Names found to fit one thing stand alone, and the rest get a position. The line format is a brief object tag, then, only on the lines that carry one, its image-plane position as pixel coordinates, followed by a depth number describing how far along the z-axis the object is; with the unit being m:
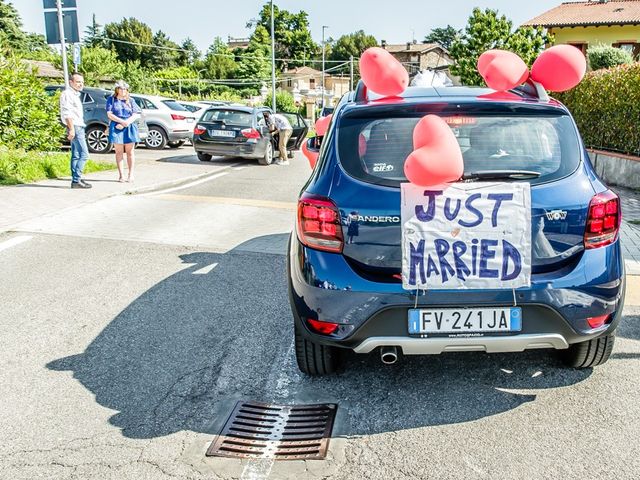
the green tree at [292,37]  115.00
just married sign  3.45
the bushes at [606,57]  27.08
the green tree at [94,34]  96.95
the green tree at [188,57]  103.88
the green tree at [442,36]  164.38
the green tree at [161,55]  99.12
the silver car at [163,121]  20.09
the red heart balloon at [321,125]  7.49
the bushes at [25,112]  12.92
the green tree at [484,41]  50.28
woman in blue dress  11.65
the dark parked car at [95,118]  17.80
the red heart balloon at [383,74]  4.01
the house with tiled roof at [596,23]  40.41
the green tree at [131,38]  97.94
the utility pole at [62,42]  12.39
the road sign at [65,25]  12.56
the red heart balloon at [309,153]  6.45
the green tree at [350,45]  134.25
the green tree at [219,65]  93.88
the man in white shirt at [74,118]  10.68
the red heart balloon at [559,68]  4.23
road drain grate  3.29
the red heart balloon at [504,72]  4.02
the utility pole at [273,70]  34.47
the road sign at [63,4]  12.53
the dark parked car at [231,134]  16.94
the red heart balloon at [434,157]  3.36
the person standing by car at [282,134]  18.20
